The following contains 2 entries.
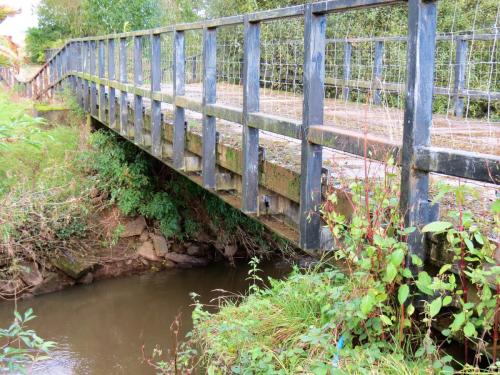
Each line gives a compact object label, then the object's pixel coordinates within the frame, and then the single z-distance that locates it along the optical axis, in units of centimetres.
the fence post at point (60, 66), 1625
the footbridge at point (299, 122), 295
